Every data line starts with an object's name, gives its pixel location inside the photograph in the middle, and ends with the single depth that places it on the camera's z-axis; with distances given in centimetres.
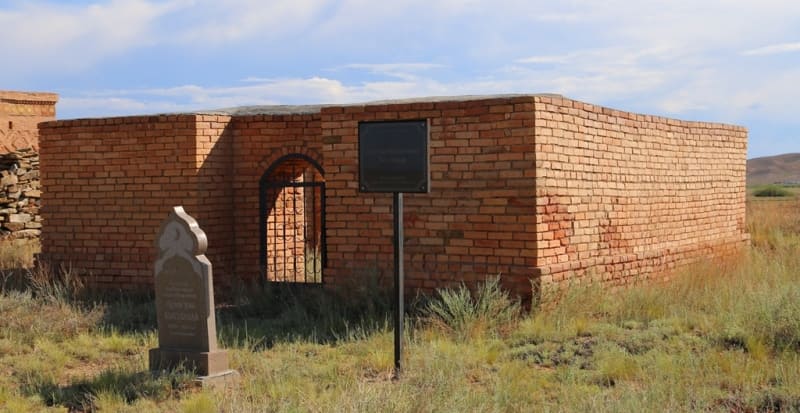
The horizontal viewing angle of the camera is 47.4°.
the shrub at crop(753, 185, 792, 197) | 4581
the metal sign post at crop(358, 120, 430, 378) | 755
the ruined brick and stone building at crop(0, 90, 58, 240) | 1856
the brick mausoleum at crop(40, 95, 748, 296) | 984
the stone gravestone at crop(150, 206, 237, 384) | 755
